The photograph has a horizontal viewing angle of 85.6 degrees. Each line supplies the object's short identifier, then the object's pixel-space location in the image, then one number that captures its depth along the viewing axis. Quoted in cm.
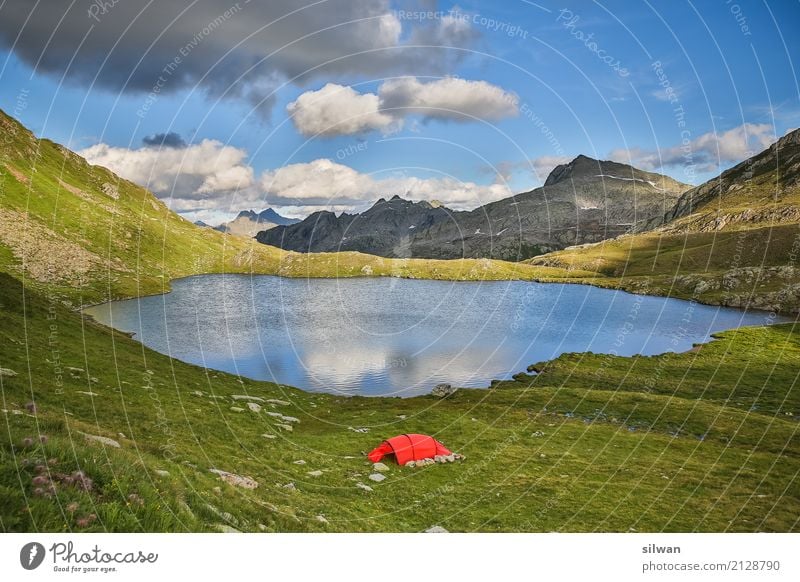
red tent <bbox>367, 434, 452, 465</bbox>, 2519
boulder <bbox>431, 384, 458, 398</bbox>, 4759
